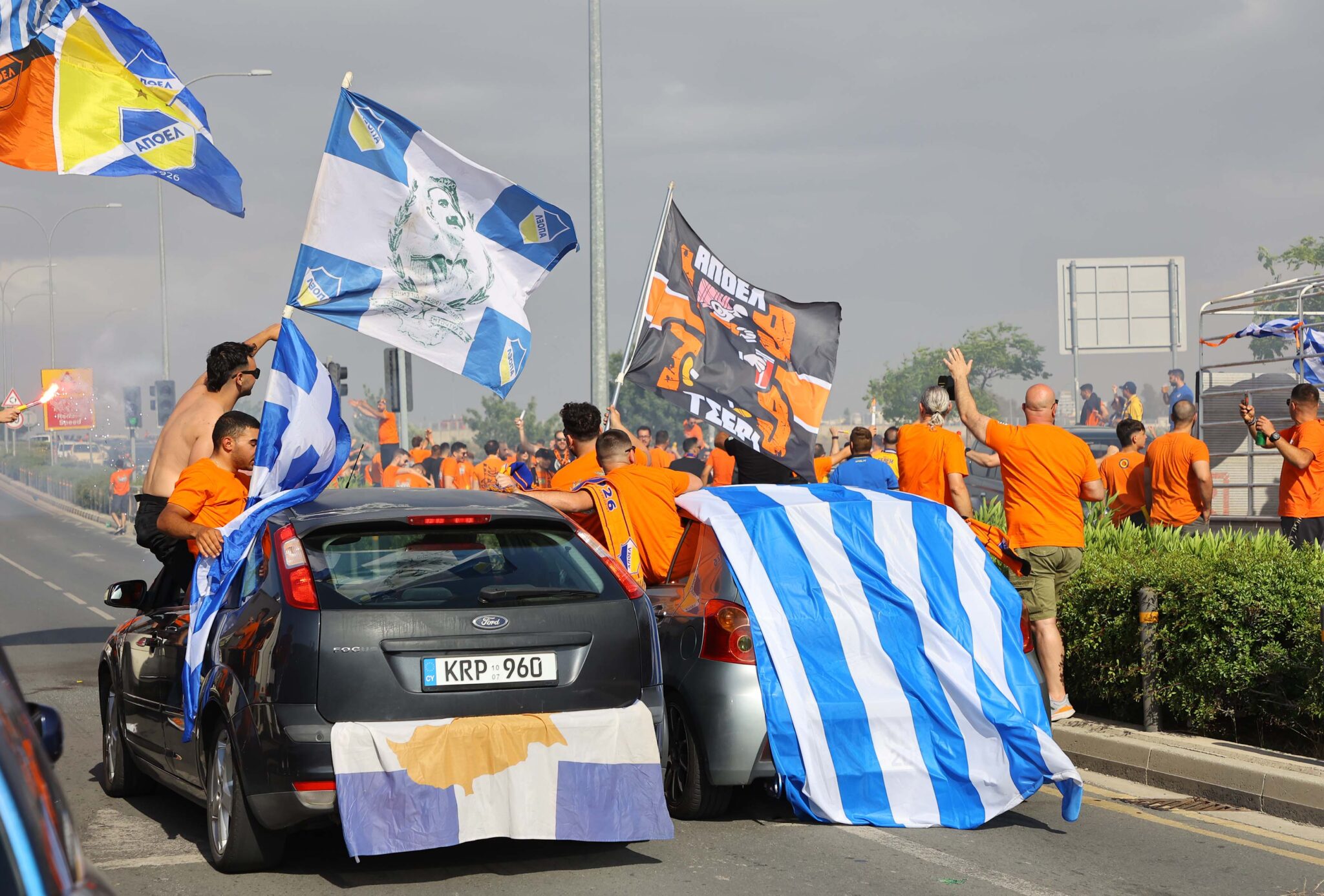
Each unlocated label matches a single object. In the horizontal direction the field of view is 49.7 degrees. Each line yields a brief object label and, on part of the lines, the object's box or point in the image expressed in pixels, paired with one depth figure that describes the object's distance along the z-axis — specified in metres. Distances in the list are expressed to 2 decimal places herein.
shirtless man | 8.23
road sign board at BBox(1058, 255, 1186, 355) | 42.50
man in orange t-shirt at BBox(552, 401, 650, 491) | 8.62
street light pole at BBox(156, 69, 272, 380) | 36.72
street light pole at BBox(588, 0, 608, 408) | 14.59
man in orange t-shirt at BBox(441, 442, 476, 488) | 23.00
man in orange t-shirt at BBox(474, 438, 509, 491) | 21.37
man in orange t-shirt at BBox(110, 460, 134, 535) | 36.12
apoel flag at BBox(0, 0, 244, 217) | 9.16
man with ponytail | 10.02
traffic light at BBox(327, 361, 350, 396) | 20.91
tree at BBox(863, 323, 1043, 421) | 87.62
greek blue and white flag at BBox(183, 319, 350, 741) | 5.86
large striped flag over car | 6.32
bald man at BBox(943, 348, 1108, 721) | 8.36
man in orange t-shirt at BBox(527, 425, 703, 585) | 7.61
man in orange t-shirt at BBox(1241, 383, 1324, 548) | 11.45
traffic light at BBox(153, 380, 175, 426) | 37.84
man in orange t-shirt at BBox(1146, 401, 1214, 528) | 11.47
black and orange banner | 11.08
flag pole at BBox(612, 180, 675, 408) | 11.08
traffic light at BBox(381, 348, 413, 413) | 18.66
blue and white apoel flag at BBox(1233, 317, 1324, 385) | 15.23
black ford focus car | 5.11
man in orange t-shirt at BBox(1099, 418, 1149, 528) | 12.56
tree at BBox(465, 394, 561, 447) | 88.56
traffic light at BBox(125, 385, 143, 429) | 44.09
